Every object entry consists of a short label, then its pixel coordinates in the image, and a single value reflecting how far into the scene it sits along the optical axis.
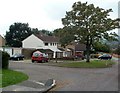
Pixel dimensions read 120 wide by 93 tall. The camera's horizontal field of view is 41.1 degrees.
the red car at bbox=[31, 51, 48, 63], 25.57
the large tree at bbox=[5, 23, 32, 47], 49.63
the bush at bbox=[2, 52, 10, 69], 14.35
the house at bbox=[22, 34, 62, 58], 42.41
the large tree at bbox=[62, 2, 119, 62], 24.46
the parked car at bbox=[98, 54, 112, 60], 40.06
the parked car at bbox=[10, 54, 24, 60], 30.78
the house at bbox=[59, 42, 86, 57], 44.69
